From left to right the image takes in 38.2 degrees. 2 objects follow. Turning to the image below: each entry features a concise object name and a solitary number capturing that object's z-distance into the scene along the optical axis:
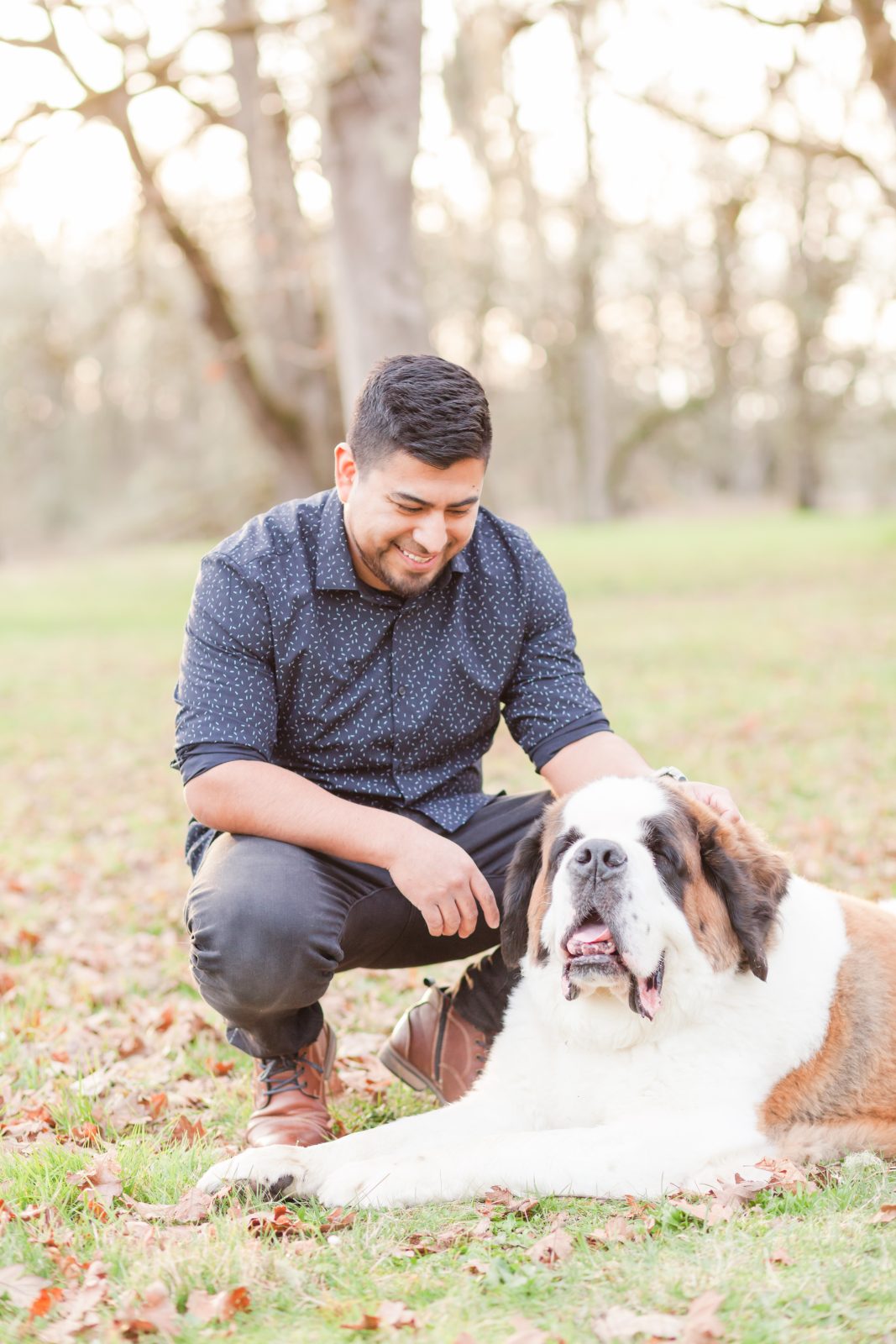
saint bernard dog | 2.96
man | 3.39
